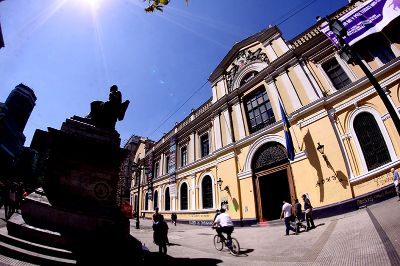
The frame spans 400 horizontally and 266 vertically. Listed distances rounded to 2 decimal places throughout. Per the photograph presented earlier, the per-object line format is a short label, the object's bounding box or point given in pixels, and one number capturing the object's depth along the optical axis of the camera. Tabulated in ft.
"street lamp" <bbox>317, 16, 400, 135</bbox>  19.57
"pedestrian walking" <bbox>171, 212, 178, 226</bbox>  62.39
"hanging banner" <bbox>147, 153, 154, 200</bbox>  87.52
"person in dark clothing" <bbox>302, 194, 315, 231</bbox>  29.84
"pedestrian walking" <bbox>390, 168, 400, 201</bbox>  26.78
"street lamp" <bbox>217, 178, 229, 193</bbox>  54.24
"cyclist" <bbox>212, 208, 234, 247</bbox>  23.80
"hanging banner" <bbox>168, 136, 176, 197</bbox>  73.50
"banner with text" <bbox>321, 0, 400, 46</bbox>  33.47
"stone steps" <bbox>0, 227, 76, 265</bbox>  13.27
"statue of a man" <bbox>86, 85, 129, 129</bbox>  23.08
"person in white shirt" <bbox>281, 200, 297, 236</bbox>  28.97
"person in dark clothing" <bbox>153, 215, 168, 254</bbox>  21.90
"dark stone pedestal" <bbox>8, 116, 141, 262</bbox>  15.75
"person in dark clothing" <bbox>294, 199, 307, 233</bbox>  31.09
